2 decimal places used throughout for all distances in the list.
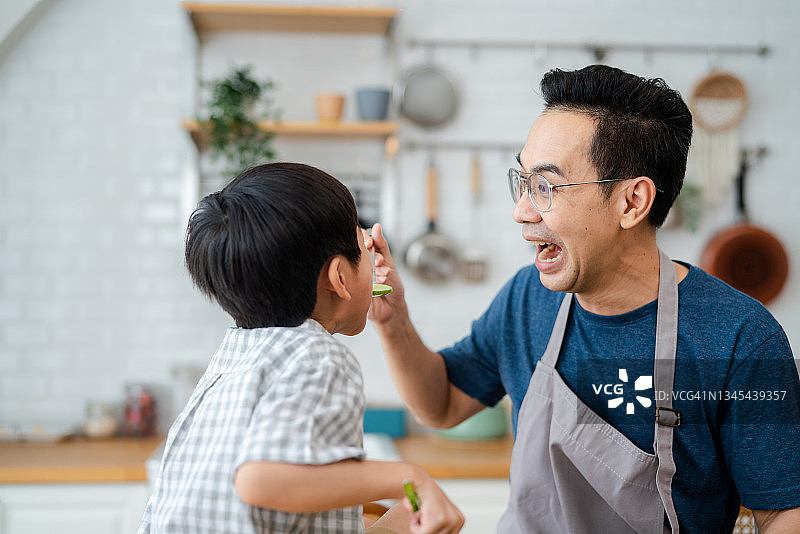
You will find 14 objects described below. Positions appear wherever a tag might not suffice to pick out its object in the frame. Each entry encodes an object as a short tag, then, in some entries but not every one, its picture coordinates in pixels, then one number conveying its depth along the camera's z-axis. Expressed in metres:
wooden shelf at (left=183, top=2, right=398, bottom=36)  3.20
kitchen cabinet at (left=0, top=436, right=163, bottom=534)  2.77
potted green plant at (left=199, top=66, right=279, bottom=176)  3.19
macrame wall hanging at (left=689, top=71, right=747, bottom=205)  3.54
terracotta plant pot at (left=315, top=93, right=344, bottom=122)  3.28
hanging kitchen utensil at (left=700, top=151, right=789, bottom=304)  3.52
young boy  0.97
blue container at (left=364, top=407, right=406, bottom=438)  3.34
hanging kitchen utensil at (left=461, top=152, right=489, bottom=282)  3.49
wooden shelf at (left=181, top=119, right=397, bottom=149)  3.21
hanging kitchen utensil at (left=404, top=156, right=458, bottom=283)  3.45
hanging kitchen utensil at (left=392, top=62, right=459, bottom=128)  3.46
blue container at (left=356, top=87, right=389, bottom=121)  3.31
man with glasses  1.44
